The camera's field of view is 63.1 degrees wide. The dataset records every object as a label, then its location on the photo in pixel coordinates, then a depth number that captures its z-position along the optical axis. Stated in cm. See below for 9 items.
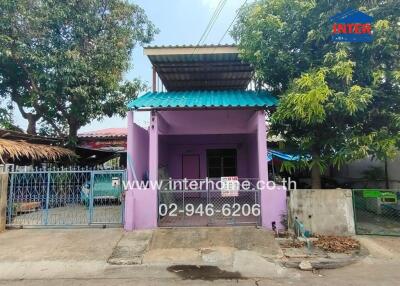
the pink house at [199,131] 861
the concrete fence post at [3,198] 881
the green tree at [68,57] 1192
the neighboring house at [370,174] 1119
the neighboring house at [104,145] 1591
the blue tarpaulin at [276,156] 986
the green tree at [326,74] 739
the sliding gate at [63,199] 909
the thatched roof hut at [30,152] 1050
